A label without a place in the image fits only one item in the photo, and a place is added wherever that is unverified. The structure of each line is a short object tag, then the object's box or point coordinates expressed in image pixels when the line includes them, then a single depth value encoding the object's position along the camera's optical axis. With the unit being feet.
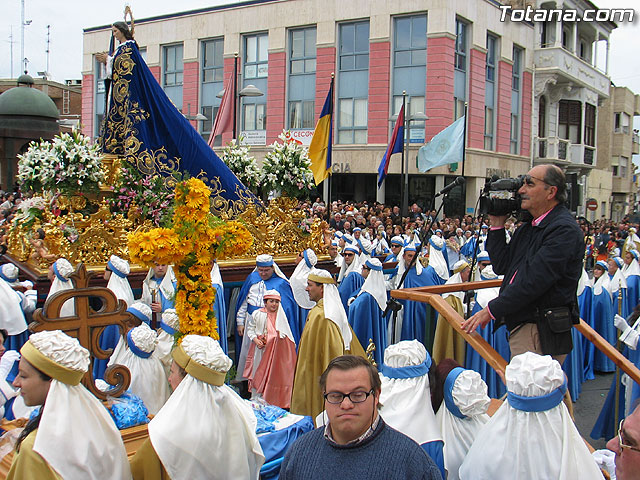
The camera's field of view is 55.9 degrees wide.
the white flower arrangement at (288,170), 34.37
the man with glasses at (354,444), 7.82
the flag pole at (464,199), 88.15
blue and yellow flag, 43.73
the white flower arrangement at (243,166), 36.45
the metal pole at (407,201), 78.62
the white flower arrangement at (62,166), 27.63
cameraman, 11.60
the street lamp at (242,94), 44.07
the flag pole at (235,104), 47.07
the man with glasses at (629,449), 6.80
